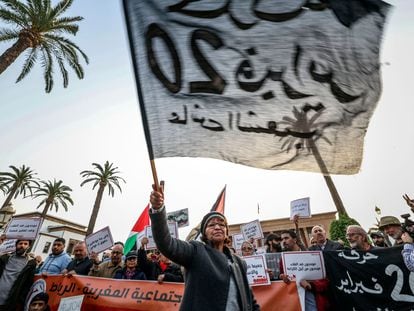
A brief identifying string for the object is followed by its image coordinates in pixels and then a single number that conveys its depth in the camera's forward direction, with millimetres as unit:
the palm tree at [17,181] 31328
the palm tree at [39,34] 14594
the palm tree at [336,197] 14480
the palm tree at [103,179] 30338
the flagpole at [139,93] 2199
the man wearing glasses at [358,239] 4383
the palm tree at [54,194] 34094
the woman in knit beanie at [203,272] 1962
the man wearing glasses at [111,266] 5433
